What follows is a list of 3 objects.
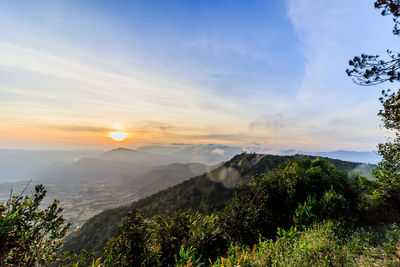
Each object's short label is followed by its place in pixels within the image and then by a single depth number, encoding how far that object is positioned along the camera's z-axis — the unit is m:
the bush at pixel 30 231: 3.47
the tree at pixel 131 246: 4.89
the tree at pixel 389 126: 6.82
